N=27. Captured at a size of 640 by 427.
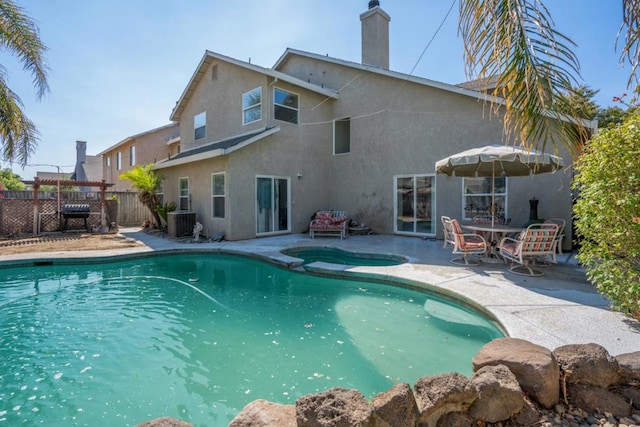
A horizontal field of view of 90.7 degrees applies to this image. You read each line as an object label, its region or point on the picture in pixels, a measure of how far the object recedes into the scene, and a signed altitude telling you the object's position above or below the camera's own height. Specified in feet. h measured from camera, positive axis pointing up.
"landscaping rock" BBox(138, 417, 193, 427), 6.25 -4.31
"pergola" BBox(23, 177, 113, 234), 42.89 +3.02
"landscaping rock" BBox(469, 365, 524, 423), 7.64 -4.71
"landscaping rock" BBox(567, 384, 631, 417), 8.10 -5.12
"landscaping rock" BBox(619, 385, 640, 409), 8.35 -5.05
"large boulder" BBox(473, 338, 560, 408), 8.19 -4.33
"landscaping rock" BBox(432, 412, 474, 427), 7.32 -5.00
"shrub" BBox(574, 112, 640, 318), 11.87 -0.15
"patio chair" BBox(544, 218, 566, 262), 25.63 -1.60
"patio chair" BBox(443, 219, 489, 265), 24.39 -2.98
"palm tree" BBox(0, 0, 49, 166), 27.55 +12.40
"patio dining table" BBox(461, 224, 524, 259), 24.34 -2.36
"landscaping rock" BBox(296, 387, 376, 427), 6.25 -4.14
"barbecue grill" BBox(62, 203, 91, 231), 45.98 -0.42
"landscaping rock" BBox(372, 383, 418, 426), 6.67 -4.28
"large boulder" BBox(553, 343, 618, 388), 8.52 -4.40
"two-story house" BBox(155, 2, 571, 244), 36.42 +7.56
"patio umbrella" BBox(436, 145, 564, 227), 21.83 +3.45
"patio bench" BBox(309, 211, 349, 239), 40.24 -2.41
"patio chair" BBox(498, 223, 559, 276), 20.92 -2.64
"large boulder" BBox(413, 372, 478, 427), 7.16 -4.40
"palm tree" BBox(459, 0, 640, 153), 10.51 +5.31
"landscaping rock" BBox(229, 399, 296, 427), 6.65 -4.54
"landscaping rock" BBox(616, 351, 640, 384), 8.68 -4.54
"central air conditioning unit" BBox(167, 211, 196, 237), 41.50 -2.03
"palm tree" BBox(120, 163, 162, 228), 45.29 +3.58
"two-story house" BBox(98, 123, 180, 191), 73.77 +14.49
